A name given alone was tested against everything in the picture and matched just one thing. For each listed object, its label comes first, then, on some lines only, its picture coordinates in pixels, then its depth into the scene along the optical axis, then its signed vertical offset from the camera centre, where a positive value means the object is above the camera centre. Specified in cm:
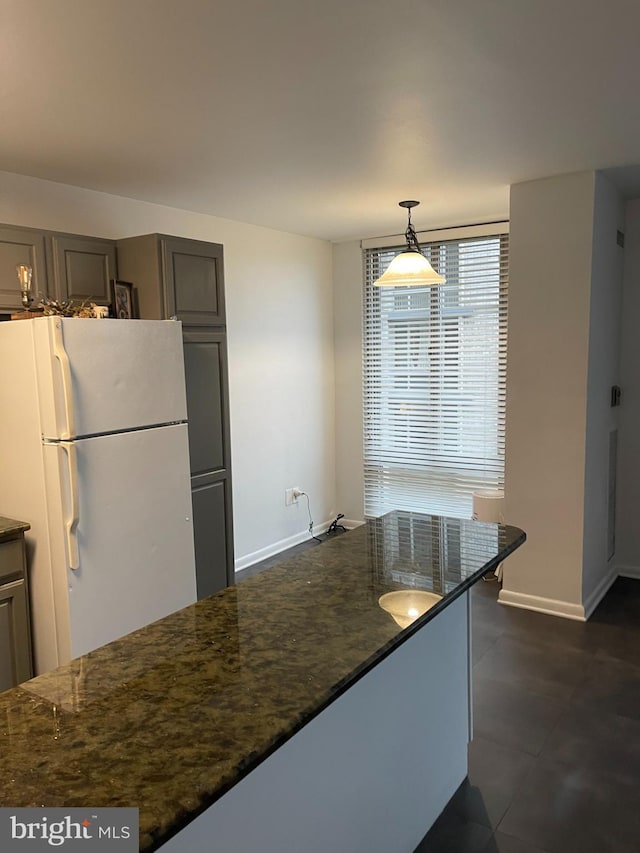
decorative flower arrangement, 279 +23
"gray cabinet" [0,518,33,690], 263 -102
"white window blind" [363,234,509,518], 466 -22
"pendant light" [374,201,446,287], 339 +43
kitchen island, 94 -59
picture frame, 326 +31
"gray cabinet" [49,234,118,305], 310 +47
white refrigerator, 259 -46
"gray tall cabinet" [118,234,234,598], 326 +3
